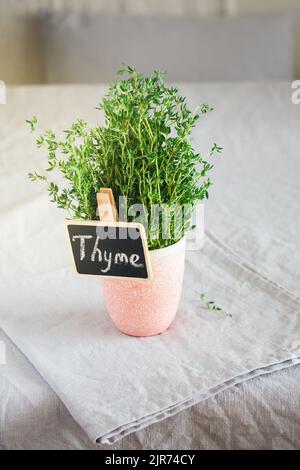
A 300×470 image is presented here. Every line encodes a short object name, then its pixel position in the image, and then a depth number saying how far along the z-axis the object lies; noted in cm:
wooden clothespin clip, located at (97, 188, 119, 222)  85
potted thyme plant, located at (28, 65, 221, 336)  85
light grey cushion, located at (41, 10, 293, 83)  266
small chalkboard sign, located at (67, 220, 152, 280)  85
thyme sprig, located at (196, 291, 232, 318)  98
